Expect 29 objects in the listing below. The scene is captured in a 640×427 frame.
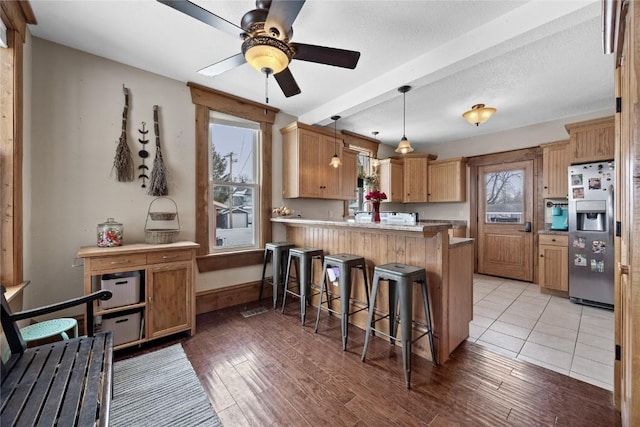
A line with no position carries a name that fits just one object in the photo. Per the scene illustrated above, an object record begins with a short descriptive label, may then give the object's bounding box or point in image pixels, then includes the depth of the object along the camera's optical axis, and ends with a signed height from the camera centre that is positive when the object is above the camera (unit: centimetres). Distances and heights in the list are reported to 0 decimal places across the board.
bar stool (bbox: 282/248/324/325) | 290 -63
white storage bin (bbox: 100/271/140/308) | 223 -65
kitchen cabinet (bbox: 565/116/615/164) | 341 +99
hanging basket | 263 -18
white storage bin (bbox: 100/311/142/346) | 224 -99
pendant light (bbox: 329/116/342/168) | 381 +107
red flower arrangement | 279 +18
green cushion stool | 176 -82
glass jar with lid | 242 -20
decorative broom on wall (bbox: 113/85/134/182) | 266 +56
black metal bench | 98 -75
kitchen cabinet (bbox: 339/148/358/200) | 450 +68
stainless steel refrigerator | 333 -26
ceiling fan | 146 +111
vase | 283 +2
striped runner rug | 156 -122
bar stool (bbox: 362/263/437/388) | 194 -65
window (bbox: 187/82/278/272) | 322 +44
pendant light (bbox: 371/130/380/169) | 558 +109
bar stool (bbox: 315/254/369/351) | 242 -60
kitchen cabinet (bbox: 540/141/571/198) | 402 +72
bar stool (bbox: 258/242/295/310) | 333 -60
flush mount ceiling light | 339 +130
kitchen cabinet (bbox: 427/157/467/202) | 535 +69
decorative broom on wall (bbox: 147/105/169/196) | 285 +42
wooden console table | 219 -62
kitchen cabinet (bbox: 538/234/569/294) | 378 -72
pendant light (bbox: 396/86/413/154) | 352 +94
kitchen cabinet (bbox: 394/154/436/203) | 571 +80
